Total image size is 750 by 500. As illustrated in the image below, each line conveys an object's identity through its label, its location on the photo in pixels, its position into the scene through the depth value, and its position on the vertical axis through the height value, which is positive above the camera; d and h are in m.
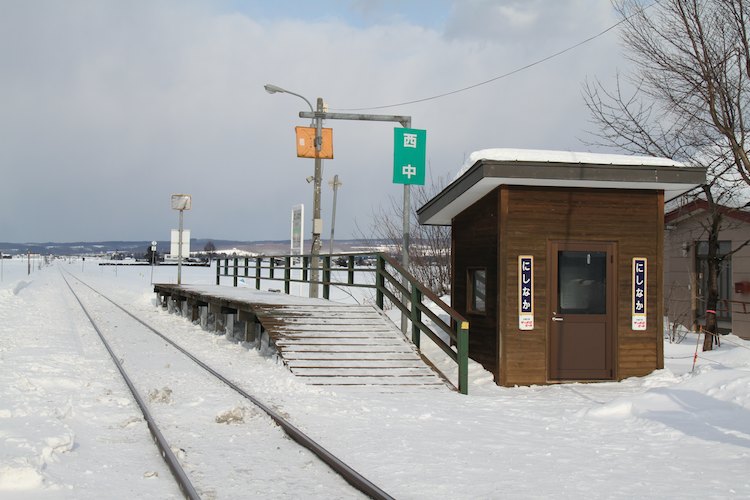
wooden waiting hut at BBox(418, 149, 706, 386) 11.36 +0.25
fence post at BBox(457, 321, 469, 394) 10.28 -1.19
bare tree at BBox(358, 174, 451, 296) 29.20 +0.82
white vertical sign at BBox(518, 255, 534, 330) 11.41 -0.23
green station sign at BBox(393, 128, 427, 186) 14.30 +2.39
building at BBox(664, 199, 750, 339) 18.31 +0.33
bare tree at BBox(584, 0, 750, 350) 13.91 +3.73
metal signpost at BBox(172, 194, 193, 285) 32.72 +3.13
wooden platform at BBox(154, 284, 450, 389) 10.74 -1.15
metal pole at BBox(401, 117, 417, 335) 14.69 +0.89
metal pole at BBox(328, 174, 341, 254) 36.31 +4.34
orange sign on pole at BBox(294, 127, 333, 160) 20.69 +3.83
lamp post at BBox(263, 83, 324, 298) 21.62 +2.51
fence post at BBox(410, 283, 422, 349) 12.17 -0.63
